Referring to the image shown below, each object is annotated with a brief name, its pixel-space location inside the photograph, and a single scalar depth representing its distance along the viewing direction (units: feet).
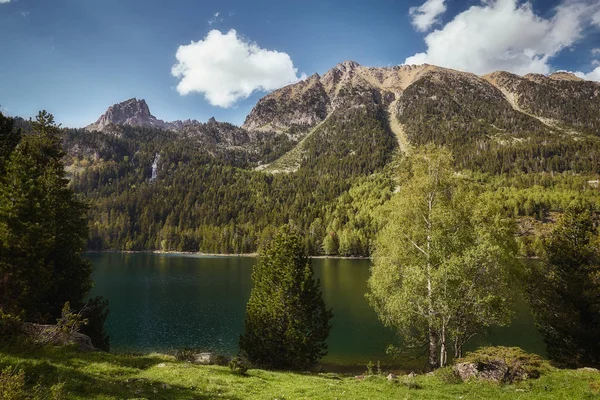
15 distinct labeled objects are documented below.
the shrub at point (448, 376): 69.82
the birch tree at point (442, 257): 81.00
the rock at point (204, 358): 90.71
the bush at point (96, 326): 98.43
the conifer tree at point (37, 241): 77.82
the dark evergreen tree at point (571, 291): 85.46
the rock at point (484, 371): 68.44
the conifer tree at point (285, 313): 99.60
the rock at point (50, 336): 60.08
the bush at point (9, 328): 55.02
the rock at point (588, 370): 69.33
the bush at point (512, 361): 68.23
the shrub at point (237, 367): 73.30
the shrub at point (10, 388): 23.85
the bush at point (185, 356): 92.89
